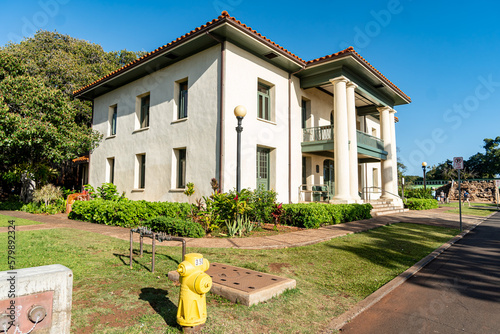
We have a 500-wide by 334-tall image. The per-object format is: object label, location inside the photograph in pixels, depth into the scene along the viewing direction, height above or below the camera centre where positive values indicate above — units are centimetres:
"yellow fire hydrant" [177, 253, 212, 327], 287 -101
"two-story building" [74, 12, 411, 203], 1186 +360
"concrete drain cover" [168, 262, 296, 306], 361 -123
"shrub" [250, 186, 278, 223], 1043 -44
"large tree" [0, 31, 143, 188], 1268 +394
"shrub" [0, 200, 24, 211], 1714 -83
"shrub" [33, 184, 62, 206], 1548 -13
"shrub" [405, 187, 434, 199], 2536 -9
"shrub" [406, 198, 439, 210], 2091 -79
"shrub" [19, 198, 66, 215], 1512 -84
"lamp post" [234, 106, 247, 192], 869 +232
